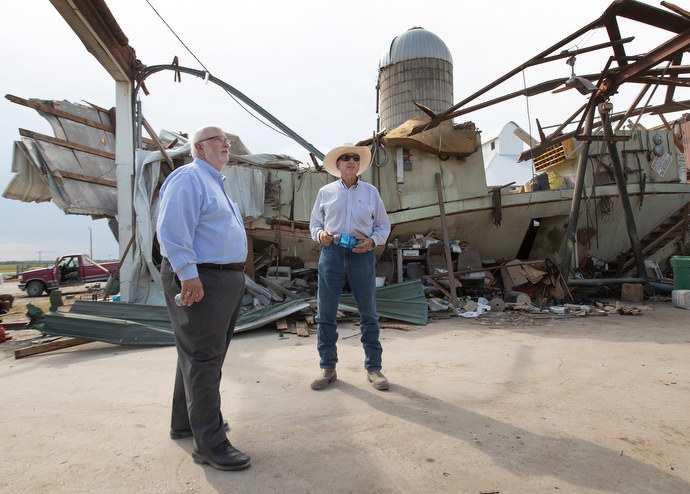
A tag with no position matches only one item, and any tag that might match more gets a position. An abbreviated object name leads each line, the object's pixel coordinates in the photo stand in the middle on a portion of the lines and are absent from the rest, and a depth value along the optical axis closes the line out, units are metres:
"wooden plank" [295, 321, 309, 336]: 4.84
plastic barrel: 7.18
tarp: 8.39
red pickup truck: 12.88
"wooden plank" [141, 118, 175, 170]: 7.01
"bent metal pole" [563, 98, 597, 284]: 7.43
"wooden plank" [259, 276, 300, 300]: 7.16
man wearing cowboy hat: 2.92
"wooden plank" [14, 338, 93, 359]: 4.04
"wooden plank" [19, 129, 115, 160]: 6.63
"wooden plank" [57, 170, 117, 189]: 6.89
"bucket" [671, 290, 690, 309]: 6.64
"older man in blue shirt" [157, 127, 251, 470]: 1.75
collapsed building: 6.92
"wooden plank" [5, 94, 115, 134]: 6.74
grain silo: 13.20
